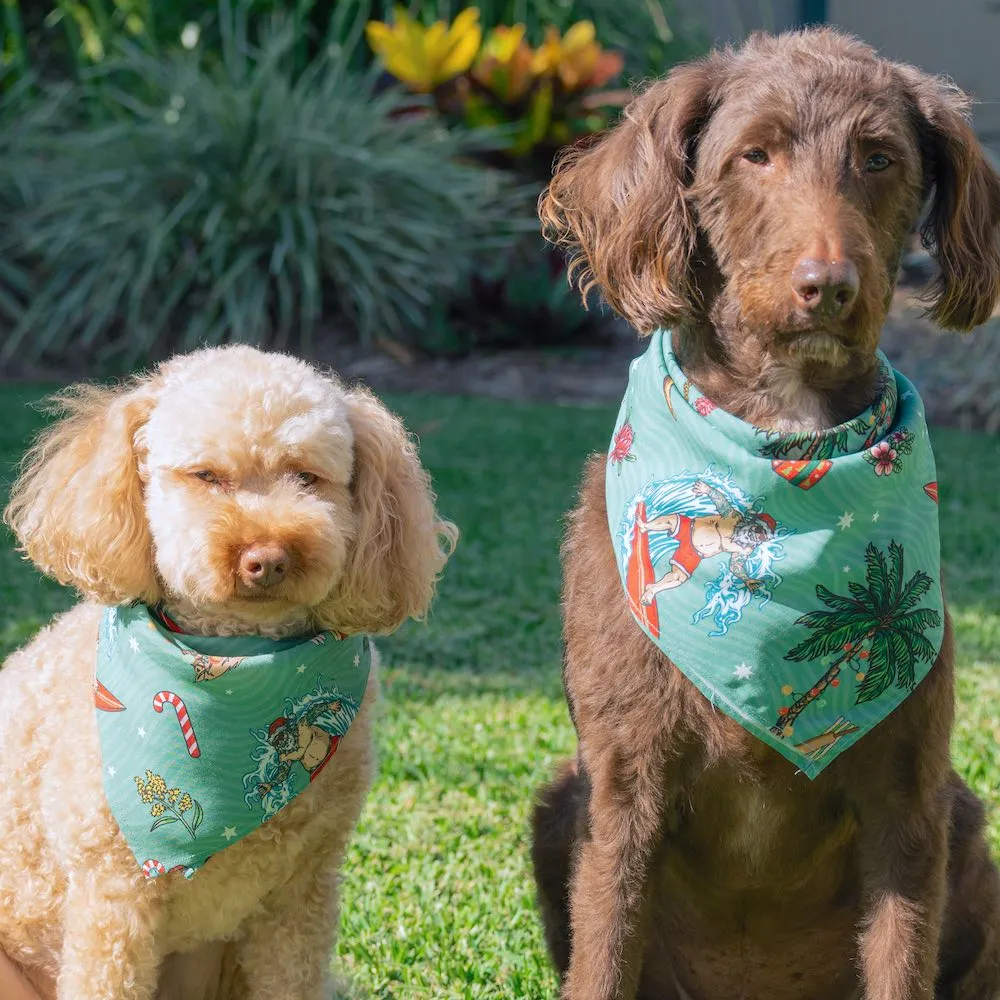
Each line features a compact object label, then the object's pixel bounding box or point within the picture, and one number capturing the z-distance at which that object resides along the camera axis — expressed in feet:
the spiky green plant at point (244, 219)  28.09
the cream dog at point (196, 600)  7.78
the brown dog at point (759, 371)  7.38
